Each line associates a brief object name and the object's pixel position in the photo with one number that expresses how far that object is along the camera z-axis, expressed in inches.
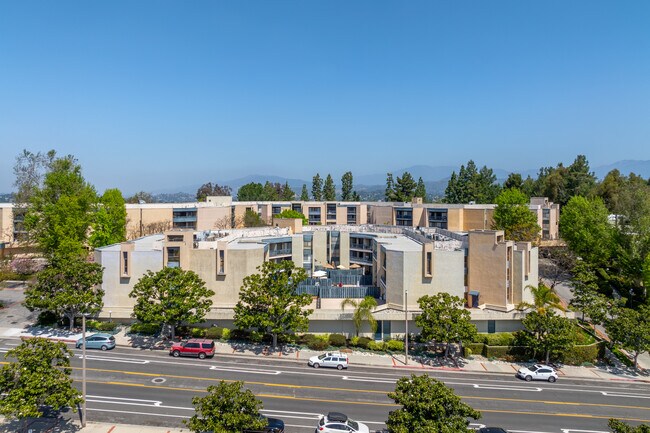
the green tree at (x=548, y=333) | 1568.7
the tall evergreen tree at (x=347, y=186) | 5820.4
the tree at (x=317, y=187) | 5728.3
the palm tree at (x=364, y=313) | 1712.6
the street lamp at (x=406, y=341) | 1577.4
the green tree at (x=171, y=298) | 1579.7
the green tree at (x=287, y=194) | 5941.9
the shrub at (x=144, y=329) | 1711.4
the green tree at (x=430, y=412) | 836.6
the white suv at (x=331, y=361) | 1512.1
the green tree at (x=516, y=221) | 2935.5
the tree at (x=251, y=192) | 5679.1
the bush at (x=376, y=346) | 1690.5
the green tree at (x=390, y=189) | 5157.5
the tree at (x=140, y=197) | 5359.3
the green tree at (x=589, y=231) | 2586.1
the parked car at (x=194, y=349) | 1546.5
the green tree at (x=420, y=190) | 5260.8
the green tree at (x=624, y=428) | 721.5
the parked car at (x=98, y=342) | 1573.6
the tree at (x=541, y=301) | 1758.1
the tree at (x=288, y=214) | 3914.9
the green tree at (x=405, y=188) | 5093.5
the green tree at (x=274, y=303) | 1595.7
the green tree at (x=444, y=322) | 1545.3
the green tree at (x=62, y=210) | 2349.9
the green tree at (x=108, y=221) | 2760.8
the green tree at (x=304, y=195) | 5669.3
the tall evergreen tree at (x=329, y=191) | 5679.1
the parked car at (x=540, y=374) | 1477.6
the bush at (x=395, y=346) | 1685.5
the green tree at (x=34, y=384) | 941.2
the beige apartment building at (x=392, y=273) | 1793.8
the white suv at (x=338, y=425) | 1026.1
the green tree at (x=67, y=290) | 1648.6
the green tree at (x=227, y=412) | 867.4
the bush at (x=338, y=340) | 1716.3
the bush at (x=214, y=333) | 1724.9
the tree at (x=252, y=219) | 4018.2
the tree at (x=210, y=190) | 6432.6
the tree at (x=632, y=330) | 1549.0
